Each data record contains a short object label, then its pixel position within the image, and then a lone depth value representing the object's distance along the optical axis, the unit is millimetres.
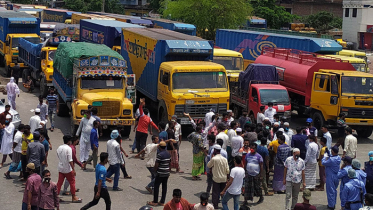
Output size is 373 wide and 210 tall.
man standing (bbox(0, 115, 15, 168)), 14805
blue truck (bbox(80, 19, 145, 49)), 27297
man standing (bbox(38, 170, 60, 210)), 10711
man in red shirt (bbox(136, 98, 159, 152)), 17047
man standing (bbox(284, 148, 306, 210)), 12406
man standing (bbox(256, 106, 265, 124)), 18594
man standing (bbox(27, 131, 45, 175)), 13148
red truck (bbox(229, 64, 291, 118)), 20969
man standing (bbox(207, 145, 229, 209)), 12250
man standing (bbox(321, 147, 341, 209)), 12789
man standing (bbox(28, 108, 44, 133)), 16359
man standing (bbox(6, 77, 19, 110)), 22453
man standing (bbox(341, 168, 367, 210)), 11250
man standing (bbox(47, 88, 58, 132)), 20188
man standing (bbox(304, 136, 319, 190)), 13836
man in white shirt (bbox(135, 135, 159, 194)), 13547
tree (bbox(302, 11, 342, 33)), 70938
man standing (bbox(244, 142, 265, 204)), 12711
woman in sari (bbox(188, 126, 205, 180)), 14422
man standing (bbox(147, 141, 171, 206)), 12391
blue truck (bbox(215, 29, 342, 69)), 27422
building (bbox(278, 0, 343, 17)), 83750
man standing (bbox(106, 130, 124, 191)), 13398
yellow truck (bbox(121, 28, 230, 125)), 19594
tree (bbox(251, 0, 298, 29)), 67250
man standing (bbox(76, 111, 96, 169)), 15695
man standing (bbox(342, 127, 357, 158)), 14914
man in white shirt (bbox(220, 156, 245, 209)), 11688
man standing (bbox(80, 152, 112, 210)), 11453
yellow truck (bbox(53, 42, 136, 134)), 18734
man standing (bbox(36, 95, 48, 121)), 19250
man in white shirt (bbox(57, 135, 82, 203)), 12508
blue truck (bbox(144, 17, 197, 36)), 34500
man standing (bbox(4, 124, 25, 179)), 14094
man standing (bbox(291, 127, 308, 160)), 14773
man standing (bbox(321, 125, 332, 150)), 15117
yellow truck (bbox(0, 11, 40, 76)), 31867
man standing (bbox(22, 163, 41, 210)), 10648
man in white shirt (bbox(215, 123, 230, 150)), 14375
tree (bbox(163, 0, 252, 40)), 43750
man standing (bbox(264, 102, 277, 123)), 19031
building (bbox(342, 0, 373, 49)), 67688
